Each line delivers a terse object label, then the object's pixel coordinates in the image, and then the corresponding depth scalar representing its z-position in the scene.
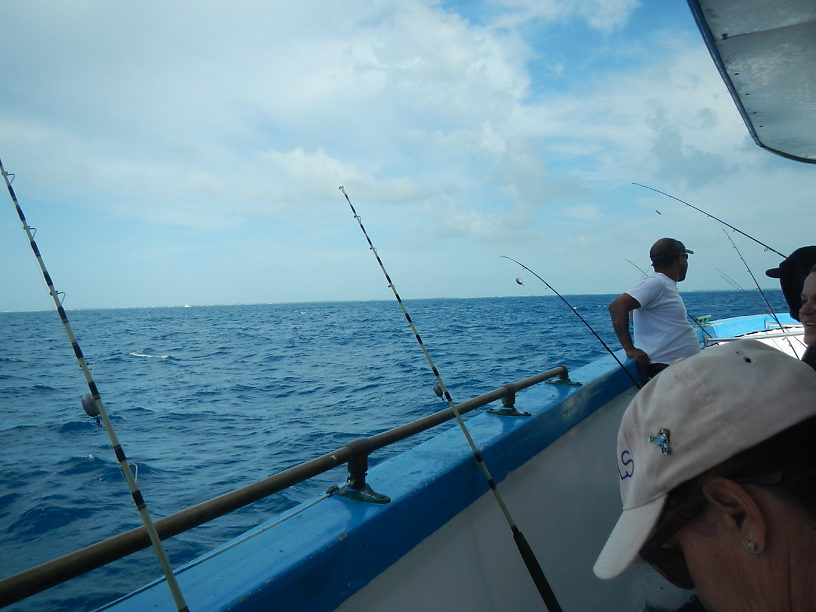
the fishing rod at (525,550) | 1.46
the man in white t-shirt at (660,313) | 3.08
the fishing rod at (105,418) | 0.90
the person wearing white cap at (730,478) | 0.65
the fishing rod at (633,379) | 3.11
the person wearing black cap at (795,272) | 2.19
